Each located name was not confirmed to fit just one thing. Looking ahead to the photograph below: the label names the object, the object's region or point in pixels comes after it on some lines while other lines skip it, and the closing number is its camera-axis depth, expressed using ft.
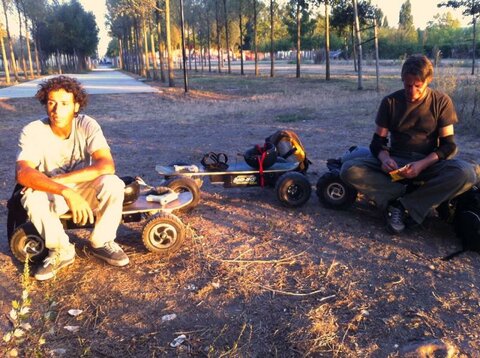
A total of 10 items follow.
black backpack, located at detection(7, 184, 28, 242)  11.19
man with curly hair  10.43
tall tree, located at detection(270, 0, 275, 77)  91.39
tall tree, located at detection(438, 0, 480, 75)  72.54
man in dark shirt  12.23
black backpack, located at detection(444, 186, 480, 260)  11.68
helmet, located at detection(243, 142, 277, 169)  16.05
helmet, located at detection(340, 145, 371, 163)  14.85
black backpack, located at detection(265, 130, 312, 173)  17.10
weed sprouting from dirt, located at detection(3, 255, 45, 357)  7.16
